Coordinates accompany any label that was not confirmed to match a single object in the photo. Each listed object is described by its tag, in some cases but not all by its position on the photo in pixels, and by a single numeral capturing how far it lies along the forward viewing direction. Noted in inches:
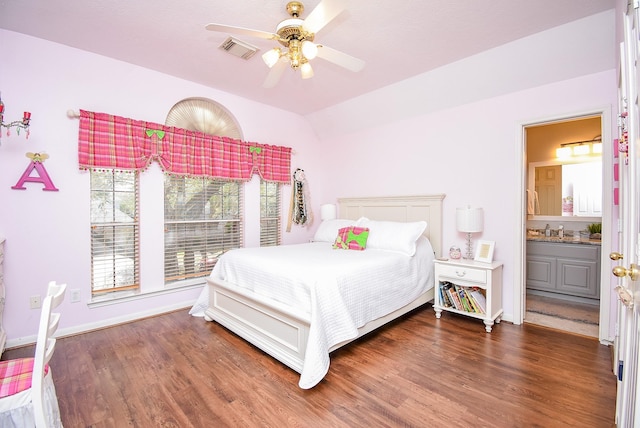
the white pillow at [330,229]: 158.4
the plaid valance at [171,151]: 114.1
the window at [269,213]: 172.2
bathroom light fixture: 156.6
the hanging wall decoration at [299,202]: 182.9
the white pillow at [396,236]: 124.7
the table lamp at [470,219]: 123.5
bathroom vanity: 141.9
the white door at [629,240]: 33.6
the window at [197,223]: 137.9
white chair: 46.7
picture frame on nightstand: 120.5
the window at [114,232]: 118.6
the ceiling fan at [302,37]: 68.5
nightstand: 115.0
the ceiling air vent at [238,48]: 103.7
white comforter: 84.0
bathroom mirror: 158.2
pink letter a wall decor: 101.7
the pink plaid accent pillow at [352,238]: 133.3
